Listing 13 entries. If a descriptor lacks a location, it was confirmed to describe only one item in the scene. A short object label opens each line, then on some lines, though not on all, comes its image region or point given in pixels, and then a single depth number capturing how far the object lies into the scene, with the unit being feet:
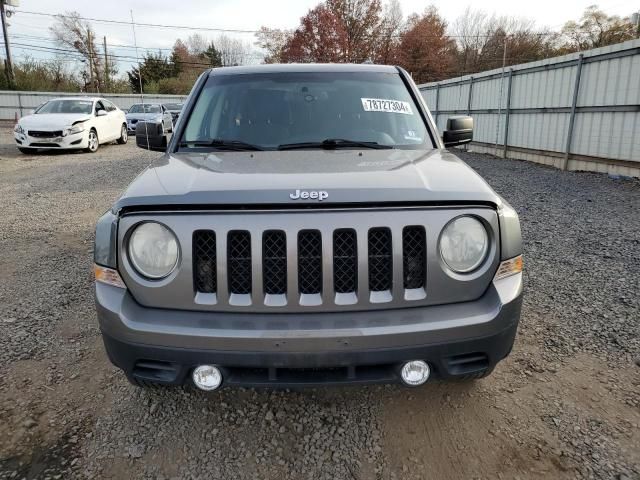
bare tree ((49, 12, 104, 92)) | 141.90
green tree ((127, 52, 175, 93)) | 150.61
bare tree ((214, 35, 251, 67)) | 163.55
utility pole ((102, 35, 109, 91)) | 145.38
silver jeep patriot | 5.94
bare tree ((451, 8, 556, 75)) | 134.82
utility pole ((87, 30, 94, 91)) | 144.11
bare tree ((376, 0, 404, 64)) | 131.83
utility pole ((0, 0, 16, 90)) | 111.86
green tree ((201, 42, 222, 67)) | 174.36
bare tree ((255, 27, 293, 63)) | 141.90
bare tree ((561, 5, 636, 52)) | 116.57
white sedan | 43.98
